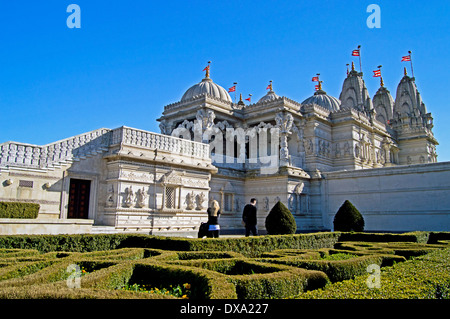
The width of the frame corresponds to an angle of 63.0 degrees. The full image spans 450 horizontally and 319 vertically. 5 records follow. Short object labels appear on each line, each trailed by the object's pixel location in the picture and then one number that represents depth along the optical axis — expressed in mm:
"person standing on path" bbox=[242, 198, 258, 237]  15562
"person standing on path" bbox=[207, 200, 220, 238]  14461
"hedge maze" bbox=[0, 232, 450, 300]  5266
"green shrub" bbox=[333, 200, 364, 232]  19031
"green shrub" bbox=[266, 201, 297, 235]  16359
